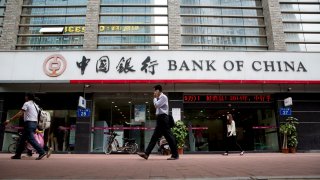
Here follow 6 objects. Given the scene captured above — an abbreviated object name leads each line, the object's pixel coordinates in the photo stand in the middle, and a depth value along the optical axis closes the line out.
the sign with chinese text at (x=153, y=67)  13.84
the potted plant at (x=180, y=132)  12.62
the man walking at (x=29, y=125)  7.71
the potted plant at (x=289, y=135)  13.31
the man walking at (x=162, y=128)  7.20
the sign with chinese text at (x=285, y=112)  14.19
